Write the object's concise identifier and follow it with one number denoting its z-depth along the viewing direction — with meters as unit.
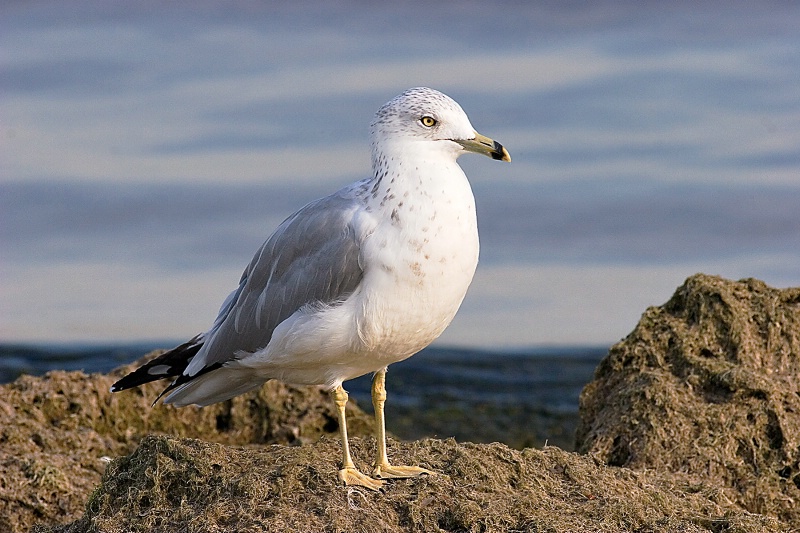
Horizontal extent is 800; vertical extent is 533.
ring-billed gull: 12.00
